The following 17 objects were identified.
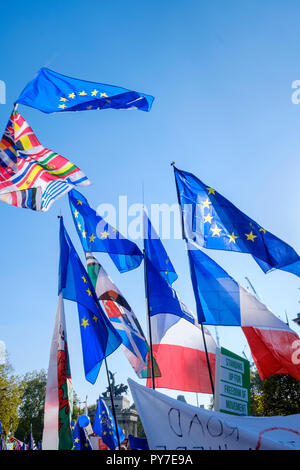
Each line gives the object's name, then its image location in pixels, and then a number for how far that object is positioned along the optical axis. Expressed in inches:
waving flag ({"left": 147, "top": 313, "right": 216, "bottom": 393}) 376.2
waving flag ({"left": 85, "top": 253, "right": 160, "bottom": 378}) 368.2
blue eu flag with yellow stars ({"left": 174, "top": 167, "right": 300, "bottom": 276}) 358.6
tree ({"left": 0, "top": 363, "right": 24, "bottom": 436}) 1441.9
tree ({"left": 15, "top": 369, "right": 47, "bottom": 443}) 2445.9
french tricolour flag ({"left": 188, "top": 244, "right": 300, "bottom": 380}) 322.3
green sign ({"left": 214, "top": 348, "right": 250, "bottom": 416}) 228.4
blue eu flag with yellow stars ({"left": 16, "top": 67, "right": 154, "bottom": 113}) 370.0
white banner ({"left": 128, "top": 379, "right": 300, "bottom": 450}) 189.0
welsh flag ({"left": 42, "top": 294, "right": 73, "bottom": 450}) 249.8
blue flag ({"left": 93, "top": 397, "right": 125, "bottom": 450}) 615.2
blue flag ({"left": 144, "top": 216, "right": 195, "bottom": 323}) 358.6
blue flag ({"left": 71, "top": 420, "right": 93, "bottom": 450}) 582.9
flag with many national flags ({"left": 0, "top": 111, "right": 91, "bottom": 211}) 323.3
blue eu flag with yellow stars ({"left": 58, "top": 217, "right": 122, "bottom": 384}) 325.4
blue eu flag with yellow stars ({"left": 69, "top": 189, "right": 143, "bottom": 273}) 385.7
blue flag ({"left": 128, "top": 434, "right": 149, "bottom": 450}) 363.1
